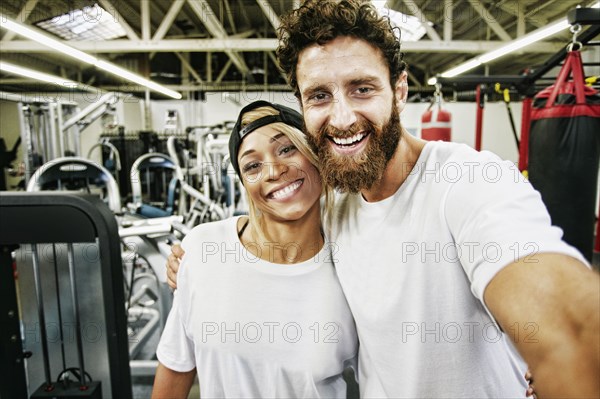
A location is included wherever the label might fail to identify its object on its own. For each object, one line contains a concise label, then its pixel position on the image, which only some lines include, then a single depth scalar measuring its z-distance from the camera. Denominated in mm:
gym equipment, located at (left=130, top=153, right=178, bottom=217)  4305
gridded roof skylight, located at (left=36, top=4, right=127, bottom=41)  4988
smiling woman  1083
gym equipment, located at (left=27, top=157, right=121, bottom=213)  2758
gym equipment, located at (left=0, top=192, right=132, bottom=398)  1122
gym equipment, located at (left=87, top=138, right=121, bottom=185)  6219
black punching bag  1848
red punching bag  4172
